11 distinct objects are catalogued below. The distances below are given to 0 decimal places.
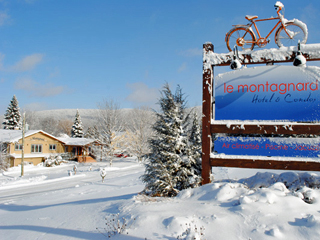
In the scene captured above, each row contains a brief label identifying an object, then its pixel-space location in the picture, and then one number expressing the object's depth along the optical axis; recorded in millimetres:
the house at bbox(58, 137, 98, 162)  42625
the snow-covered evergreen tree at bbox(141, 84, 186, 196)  7262
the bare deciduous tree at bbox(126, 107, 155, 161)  40469
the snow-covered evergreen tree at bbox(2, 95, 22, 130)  51650
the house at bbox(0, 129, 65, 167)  34391
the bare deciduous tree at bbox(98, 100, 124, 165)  36562
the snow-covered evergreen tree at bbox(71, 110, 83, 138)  55531
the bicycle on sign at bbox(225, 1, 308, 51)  6684
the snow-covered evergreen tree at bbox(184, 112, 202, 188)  7555
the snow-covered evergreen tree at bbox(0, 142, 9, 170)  28780
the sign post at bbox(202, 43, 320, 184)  6238
